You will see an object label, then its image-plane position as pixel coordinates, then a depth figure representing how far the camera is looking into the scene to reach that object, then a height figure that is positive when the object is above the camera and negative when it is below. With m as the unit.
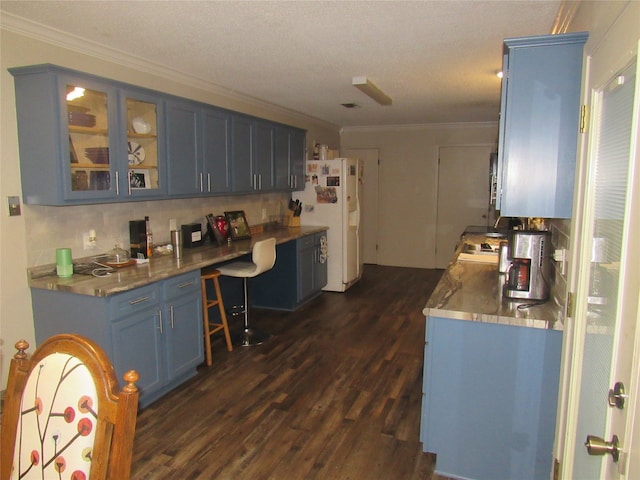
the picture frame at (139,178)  3.19 +0.06
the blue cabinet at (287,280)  5.03 -1.04
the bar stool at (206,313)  3.61 -1.03
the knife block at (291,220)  5.75 -0.41
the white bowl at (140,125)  3.19 +0.45
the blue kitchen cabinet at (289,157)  5.15 +0.38
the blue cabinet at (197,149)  3.53 +0.33
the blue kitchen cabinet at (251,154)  4.34 +0.35
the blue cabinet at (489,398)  2.10 -1.01
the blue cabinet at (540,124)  1.93 +0.29
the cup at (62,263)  2.81 -0.48
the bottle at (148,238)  3.54 -0.40
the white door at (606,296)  1.06 -0.30
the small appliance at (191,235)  4.02 -0.43
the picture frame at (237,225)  4.57 -0.39
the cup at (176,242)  3.61 -0.46
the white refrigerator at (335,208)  5.75 -0.25
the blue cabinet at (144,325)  2.62 -0.86
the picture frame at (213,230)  4.30 -0.41
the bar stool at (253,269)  3.87 -0.71
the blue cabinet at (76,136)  2.62 +0.32
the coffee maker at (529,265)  2.36 -0.40
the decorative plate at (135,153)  3.19 +0.24
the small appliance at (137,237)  3.47 -0.39
